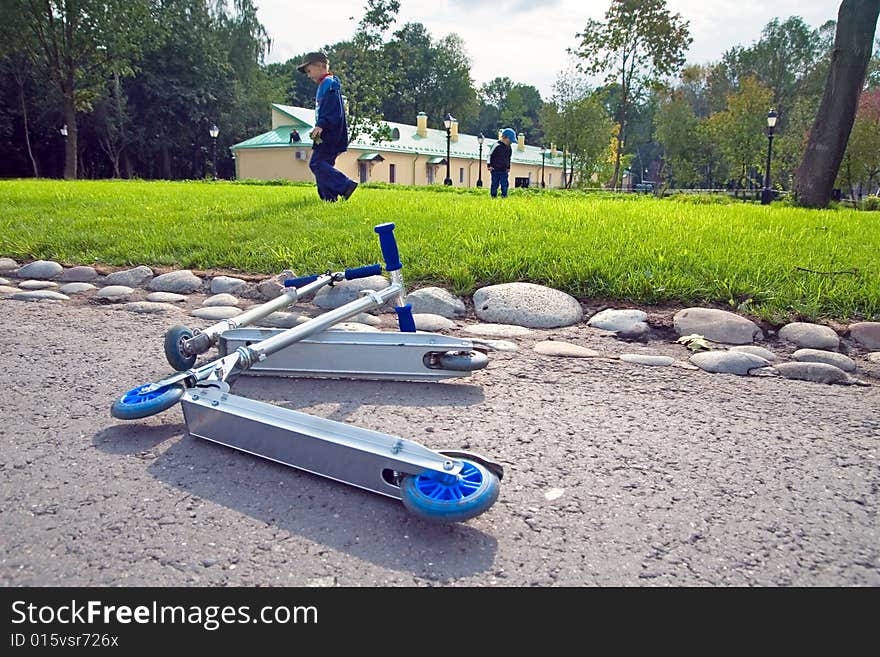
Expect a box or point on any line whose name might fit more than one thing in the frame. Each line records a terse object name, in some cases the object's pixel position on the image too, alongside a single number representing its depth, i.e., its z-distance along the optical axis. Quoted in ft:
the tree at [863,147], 97.25
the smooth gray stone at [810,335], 11.70
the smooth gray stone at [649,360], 11.05
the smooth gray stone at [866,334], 11.75
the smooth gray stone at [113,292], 16.03
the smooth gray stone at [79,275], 17.92
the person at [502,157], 43.75
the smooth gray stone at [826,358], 10.84
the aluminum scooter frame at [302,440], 5.73
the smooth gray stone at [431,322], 13.32
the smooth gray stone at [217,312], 14.01
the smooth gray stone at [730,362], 10.71
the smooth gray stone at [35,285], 16.94
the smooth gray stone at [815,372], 10.36
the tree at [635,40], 105.29
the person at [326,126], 28.30
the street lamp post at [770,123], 83.03
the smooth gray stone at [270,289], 15.72
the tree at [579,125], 129.49
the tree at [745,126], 130.21
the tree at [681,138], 169.27
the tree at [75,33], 95.35
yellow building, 137.08
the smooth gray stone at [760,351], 11.26
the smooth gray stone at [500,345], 11.88
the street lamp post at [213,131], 129.90
